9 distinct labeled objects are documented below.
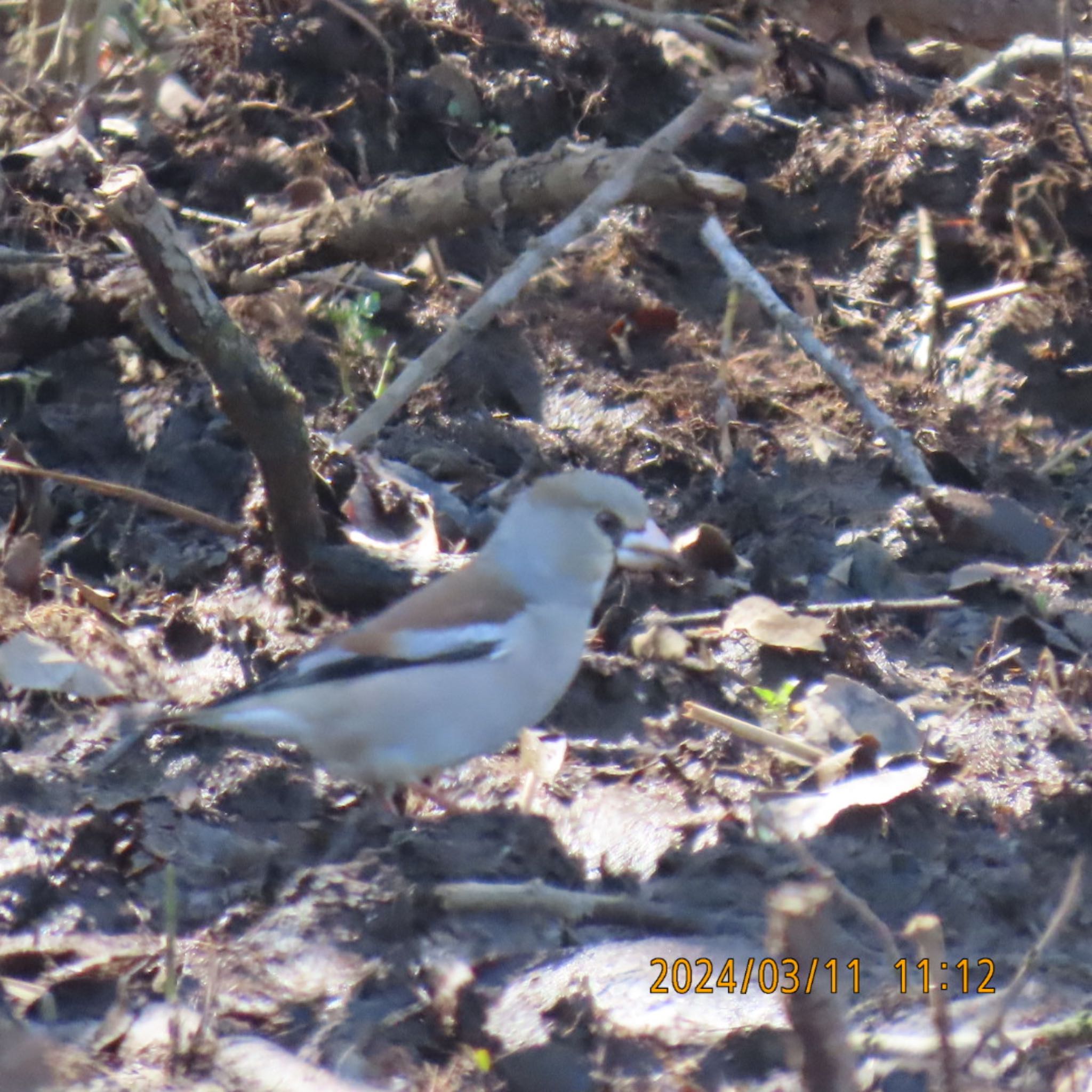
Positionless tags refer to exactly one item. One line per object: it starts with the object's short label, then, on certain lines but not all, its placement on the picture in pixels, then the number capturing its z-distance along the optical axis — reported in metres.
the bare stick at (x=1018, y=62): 11.99
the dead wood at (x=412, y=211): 8.32
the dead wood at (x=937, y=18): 12.28
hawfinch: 6.55
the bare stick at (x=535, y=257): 8.18
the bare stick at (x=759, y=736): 7.02
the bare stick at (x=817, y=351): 9.10
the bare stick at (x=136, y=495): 8.32
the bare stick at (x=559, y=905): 6.02
